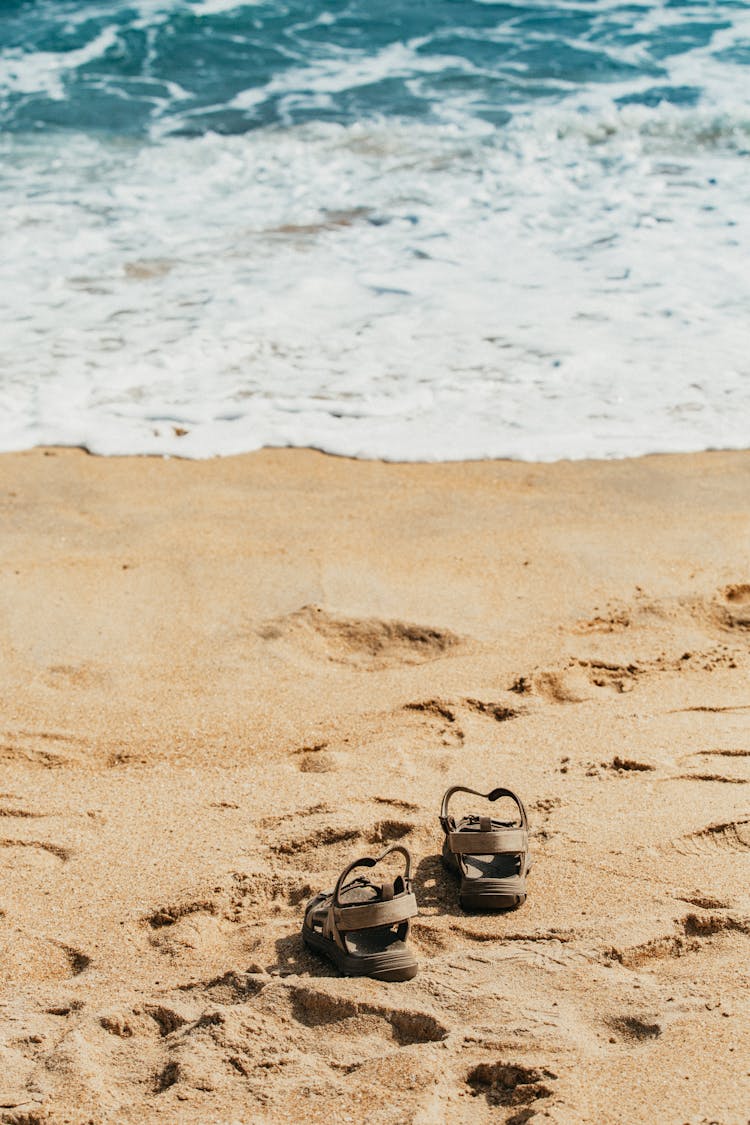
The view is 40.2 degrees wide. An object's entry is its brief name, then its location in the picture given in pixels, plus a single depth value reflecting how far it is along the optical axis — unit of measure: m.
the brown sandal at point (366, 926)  2.02
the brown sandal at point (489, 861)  2.20
